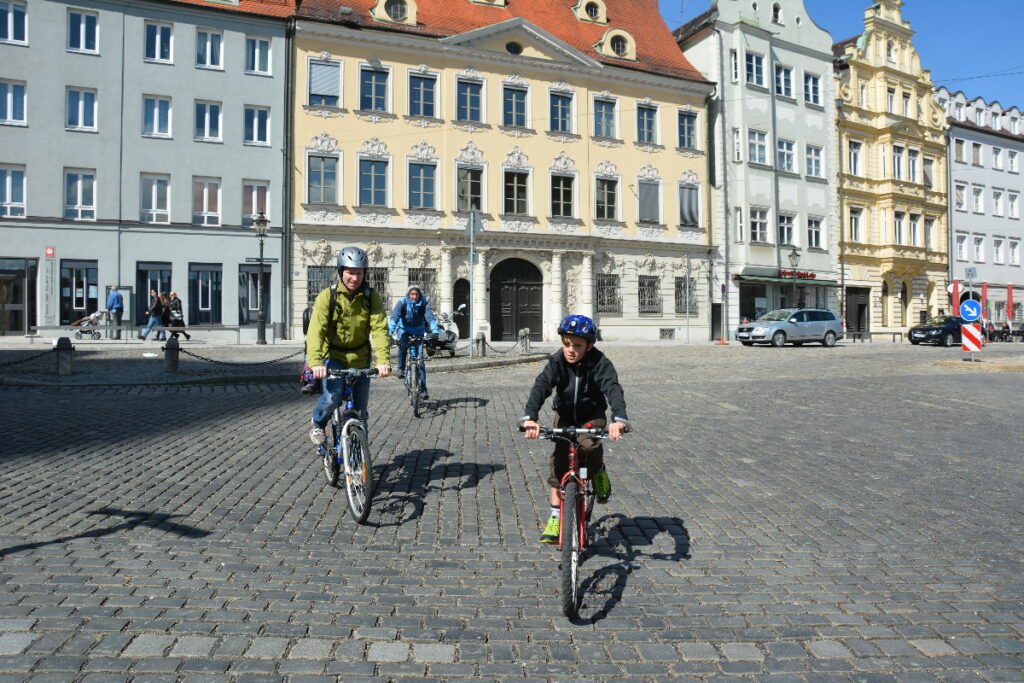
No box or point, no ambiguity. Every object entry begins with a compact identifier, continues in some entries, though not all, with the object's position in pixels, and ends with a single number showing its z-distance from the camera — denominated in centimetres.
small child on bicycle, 400
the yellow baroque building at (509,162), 3089
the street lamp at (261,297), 2655
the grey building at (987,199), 4888
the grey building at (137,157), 2748
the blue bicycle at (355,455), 505
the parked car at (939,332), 3344
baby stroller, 2662
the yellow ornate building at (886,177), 4303
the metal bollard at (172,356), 1519
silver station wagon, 3066
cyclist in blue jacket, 1064
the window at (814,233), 4116
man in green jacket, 536
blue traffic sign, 1847
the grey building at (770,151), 3853
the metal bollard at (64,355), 1445
